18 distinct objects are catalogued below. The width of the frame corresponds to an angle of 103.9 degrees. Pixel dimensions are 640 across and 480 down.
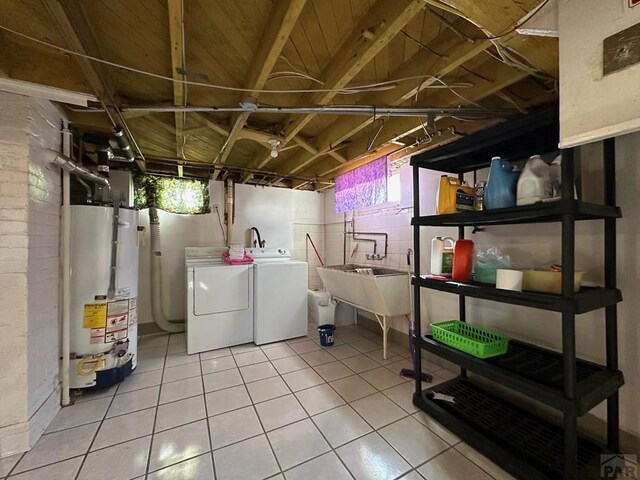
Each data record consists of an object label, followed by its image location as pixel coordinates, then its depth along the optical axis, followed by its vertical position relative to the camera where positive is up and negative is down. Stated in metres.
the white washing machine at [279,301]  2.97 -0.72
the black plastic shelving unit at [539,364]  1.15 -0.71
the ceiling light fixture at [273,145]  2.32 +0.92
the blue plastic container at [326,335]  2.88 -1.08
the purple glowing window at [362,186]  2.95 +0.72
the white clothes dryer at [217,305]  2.70 -0.71
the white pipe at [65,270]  1.83 -0.21
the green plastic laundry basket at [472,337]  1.57 -0.67
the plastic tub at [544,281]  1.32 -0.21
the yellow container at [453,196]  1.72 +0.32
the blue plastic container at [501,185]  1.44 +0.34
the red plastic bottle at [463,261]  1.73 -0.13
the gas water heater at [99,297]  1.97 -0.46
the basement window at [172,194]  3.36 +0.68
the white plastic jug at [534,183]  1.32 +0.32
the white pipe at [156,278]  3.21 -0.47
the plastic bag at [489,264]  1.62 -0.14
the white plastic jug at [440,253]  1.93 -0.08
